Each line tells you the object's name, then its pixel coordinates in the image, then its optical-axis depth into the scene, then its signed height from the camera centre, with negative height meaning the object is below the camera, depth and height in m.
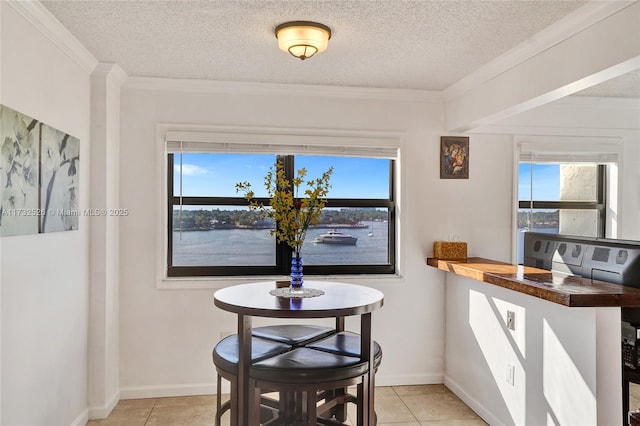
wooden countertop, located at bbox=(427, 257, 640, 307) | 2.11 -0.40
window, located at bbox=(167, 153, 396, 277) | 3.65 -0.10
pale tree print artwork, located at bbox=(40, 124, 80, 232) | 2.41 +0.14
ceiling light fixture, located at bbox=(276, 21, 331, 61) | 2.40 +0.90
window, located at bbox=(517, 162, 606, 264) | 4.00 +0.10
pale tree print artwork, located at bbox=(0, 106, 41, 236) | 2.01 +0.14
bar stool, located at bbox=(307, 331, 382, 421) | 2.48 -0.77
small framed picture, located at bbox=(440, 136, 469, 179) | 3.83 +0.43
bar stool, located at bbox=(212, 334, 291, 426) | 2.33 -0.77
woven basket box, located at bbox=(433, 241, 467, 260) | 3.70 -0.33
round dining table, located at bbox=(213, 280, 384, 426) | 2.24 -0.51
